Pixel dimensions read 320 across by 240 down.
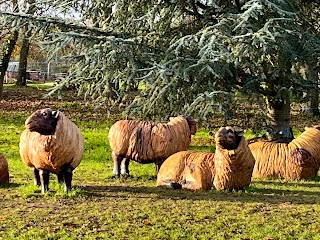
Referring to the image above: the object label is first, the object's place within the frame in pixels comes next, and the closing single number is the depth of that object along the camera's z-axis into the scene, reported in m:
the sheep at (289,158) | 10.59
